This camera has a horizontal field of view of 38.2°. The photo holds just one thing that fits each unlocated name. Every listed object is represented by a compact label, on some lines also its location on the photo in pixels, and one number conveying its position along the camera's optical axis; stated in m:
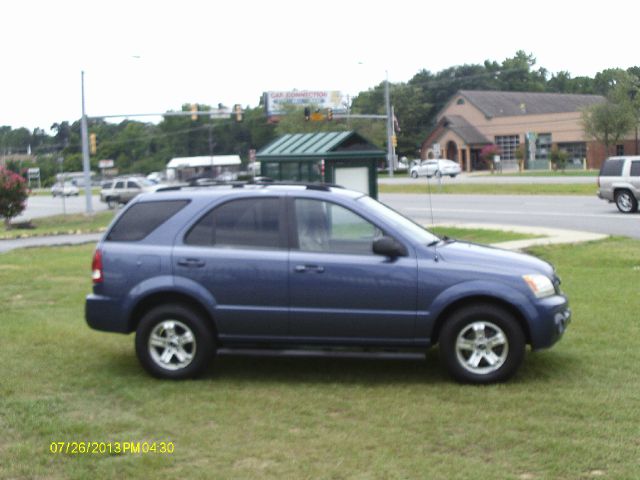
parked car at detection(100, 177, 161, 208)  56.00
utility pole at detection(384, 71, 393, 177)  61.66
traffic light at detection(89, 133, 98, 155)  51.42
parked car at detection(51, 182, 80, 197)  81.44
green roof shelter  16.95
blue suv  7.52
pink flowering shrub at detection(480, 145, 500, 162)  77.94
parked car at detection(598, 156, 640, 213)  27.66
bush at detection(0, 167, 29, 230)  41.22
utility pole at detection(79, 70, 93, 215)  46.00
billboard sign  100.05
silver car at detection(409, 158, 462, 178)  63.53
